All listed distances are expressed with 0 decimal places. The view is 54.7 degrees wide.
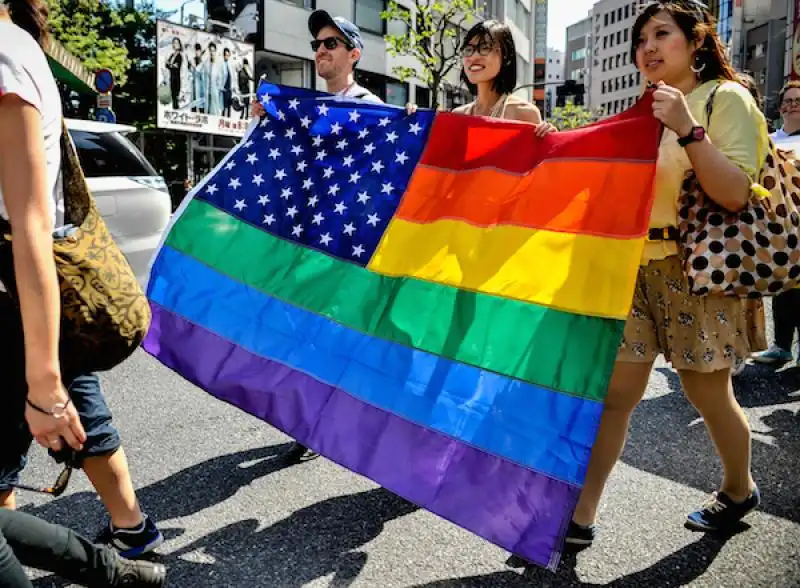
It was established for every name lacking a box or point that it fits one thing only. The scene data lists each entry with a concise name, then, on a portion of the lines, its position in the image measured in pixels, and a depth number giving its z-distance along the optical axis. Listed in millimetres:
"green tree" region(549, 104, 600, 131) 50556
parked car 5895
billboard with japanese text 23453
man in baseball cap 3992
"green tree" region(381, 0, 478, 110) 27578
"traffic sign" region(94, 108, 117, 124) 14195
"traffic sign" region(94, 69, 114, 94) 14344
